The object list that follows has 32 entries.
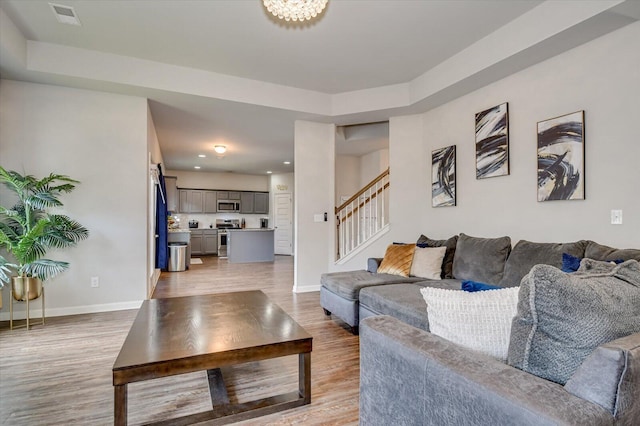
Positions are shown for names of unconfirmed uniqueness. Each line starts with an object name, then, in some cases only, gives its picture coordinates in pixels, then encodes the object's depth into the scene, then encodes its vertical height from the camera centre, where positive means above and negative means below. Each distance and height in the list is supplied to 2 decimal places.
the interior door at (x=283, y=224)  10.71 -0.37
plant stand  3.25 -1.08
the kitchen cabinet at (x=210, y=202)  10.35 +0.35
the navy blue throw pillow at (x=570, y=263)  2.12 -0.33
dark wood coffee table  1.58 -0.72
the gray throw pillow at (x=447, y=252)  3.42 -0.42
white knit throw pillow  1.10 -0.36
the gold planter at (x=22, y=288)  3.26 -0.75
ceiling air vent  2.81 +1.77
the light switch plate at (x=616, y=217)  2.53 -0.03
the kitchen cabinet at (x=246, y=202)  10.82 +0.36
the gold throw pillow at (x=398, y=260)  3.55 -0.53
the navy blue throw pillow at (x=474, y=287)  1.34 -0.31
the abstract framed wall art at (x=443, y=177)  4.16 +0.48
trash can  6.92 -0.96
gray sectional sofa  0.74 -0.45
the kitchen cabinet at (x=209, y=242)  10.05 -0.90
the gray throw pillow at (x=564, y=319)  0.87 -0.29
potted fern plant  3.20 -0.19
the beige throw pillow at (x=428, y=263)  3.41 -0.53
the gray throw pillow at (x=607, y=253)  2.13 -0.27
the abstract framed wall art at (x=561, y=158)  2.77 +0.49
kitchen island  8.32 -0.83
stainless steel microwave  10.53 +0.22
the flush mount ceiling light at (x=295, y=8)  2.24 +1.43
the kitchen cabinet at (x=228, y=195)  10.54 +0.58
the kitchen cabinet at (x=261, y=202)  11.02 +0.36
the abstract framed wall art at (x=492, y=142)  3.45 +0.78
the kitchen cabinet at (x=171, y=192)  7.70 +0.50
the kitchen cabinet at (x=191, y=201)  10.12 +0.37
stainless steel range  10.05 -0.51
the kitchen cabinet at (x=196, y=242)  9.96 -0.89
